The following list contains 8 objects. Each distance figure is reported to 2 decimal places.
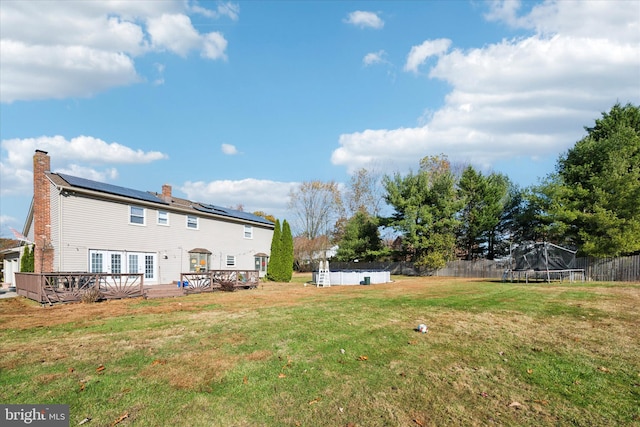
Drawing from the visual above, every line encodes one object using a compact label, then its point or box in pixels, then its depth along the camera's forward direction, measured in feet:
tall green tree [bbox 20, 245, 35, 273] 63.26
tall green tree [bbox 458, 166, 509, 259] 106.11
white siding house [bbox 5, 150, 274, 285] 54.19
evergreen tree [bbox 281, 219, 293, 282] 85.92
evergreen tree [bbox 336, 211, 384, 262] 121.39
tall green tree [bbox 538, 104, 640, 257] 69.00
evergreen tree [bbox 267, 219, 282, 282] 85.76
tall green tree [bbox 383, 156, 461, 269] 104.63
